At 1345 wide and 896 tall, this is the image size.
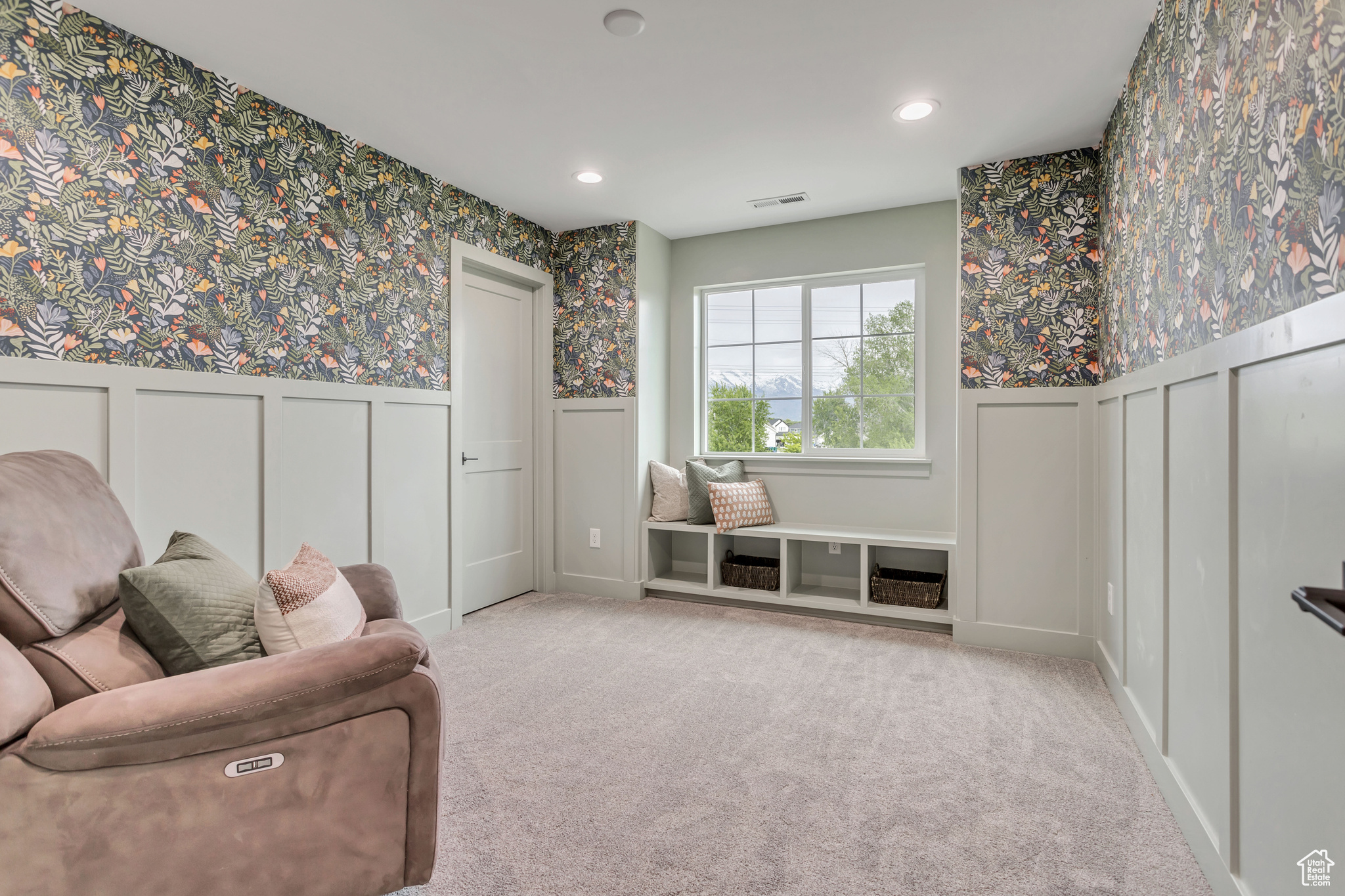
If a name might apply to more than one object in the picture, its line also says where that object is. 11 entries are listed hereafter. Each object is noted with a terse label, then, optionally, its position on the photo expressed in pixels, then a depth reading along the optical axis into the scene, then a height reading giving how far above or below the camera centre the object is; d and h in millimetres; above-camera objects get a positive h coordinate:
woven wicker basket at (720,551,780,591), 3955 -751
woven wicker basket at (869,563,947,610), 3510 -755
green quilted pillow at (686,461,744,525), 4129 -228
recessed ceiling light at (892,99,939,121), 2637 +1421
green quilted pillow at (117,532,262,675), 1369 -357
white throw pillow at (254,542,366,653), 1488 -376
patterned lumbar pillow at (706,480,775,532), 3984 -331
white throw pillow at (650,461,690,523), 4227 -282
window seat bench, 3617 -670
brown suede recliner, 1127 -564
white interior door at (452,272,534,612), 3852 +82
